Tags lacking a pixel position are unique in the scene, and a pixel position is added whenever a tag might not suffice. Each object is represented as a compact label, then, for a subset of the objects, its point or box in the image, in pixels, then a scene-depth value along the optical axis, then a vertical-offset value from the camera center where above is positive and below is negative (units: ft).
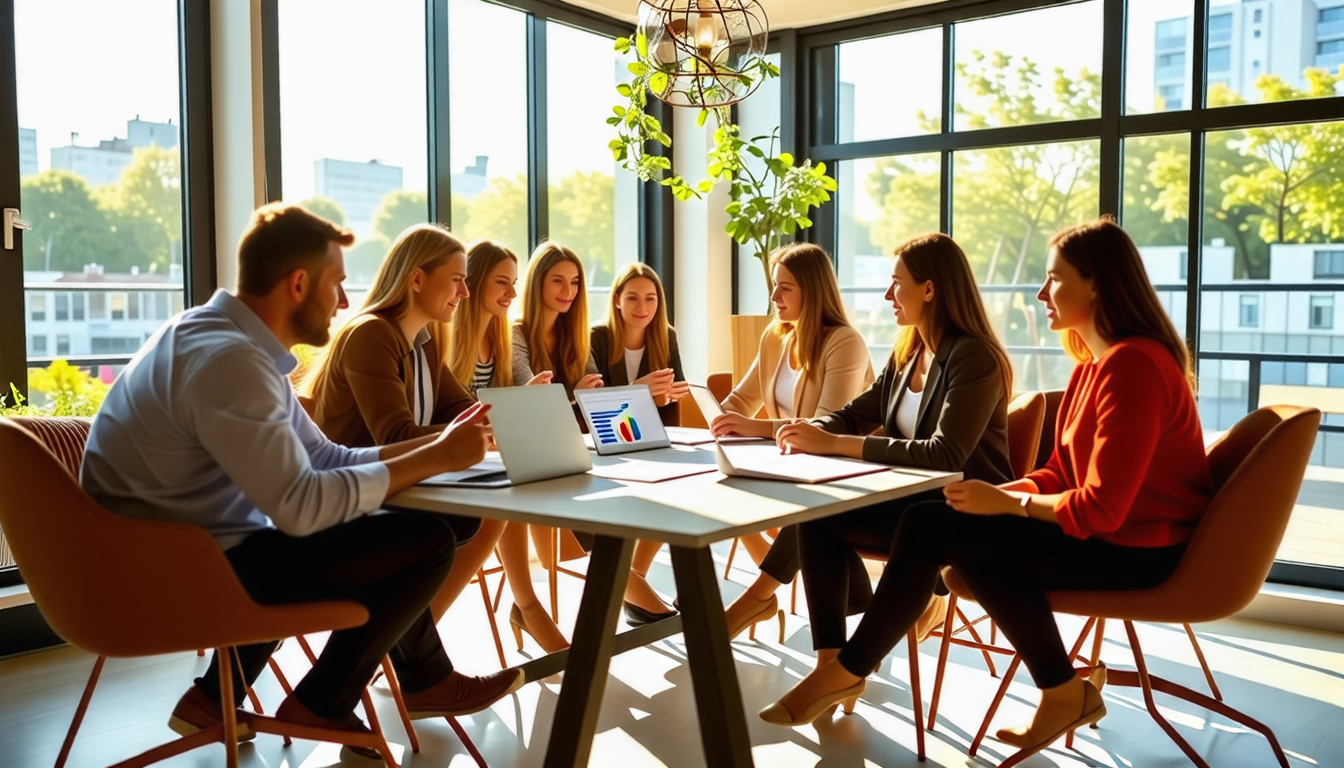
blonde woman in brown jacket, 9.44 -0.51
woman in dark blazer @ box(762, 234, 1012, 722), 9.06 -0.94
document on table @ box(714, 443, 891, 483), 7.95 -1.20
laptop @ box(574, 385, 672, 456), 9.35 -0.96
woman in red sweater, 7.73 -1.49
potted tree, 15.97 +1.76
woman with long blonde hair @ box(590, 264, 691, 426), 12.99 -0.35
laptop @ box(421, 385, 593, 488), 7.68 -0.95
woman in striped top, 11.17 -0.41
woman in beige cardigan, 11.70 -0.44
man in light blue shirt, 6.73 -1.02
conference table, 6.82 -1.70
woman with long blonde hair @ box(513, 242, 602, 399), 12.67 -0.18
